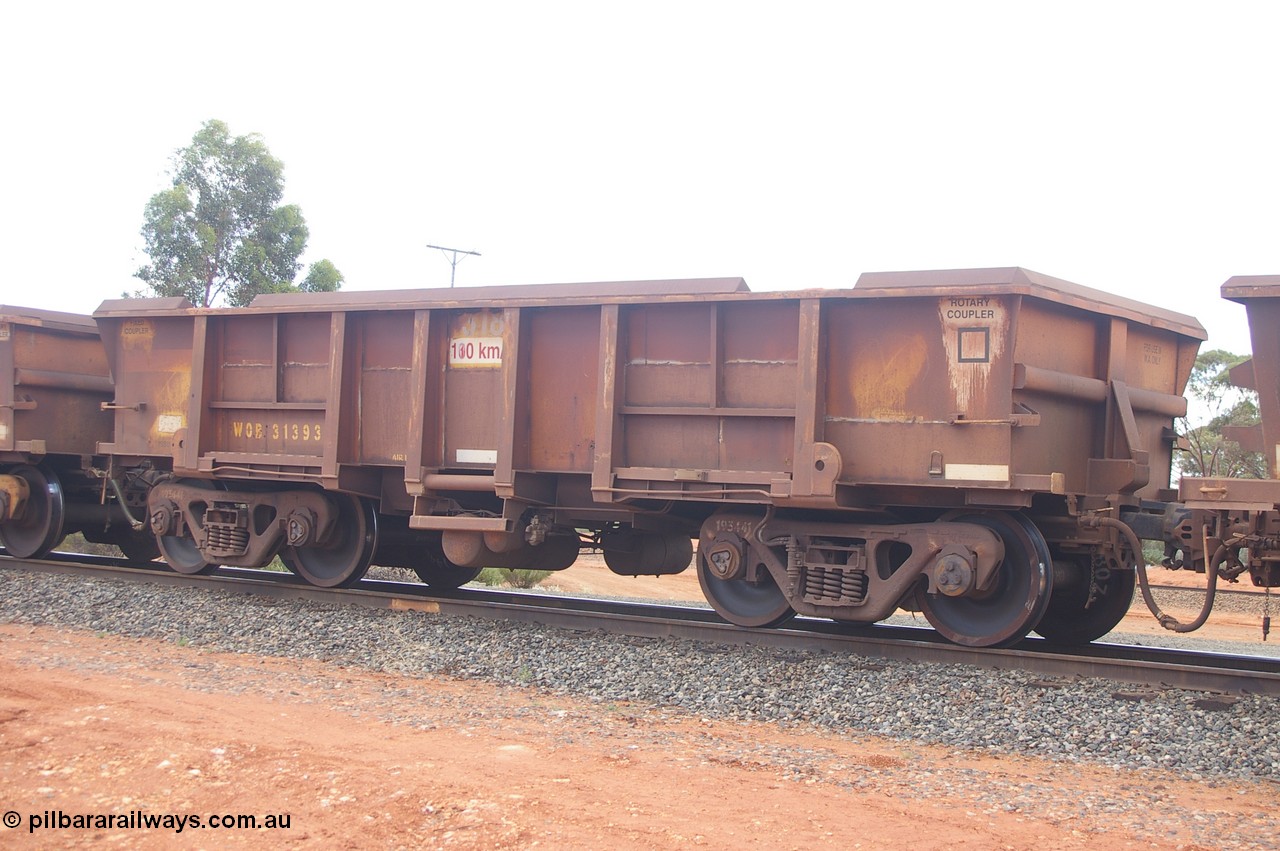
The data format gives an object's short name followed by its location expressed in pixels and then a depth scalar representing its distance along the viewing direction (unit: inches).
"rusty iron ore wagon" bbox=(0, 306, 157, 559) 520.7
